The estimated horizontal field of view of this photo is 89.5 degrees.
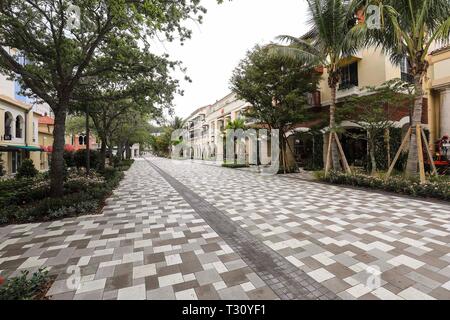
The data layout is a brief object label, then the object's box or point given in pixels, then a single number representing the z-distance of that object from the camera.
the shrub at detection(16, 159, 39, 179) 13.19
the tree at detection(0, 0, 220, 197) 5.82
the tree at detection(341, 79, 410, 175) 9.73
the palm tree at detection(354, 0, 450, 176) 7.65
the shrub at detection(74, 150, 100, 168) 15.77
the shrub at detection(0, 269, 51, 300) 2.51
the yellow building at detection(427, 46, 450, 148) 13.98
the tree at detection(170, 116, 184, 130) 51.76
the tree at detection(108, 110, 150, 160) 16.78
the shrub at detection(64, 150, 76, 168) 15.67
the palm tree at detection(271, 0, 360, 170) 9.66
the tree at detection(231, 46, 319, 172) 13.66
